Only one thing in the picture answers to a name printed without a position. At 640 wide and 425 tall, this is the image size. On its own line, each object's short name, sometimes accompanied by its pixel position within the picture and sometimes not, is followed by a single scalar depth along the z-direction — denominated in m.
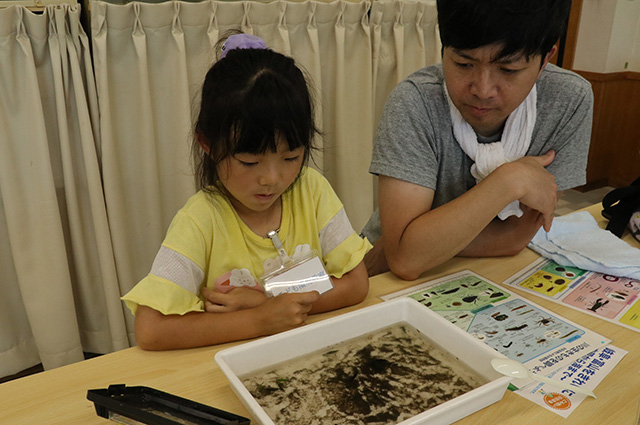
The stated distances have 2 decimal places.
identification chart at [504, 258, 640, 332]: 0.99
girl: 0.88
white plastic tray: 0.66
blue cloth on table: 1.14
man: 0.97
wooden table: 0.71
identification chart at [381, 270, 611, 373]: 0.86
